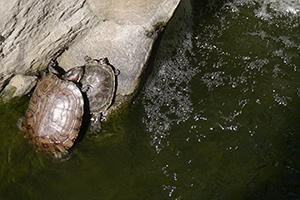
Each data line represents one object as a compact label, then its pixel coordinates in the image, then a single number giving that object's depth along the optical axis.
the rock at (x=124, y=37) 3.29
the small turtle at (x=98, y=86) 3.27
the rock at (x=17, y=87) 3.29
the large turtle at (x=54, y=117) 2.97
